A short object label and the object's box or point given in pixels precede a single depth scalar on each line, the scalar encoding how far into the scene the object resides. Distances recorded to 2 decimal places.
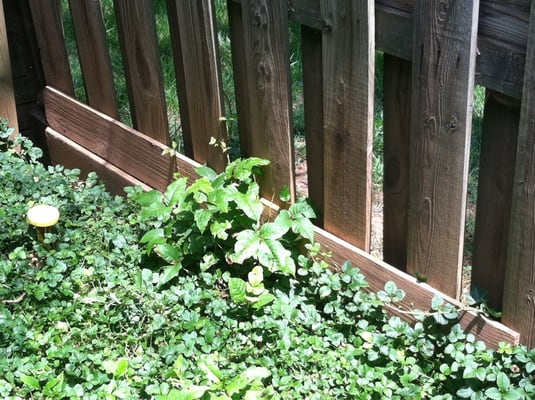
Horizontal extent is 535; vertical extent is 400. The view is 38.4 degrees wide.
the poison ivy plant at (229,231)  3.00
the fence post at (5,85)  4.14
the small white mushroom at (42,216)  3.34
